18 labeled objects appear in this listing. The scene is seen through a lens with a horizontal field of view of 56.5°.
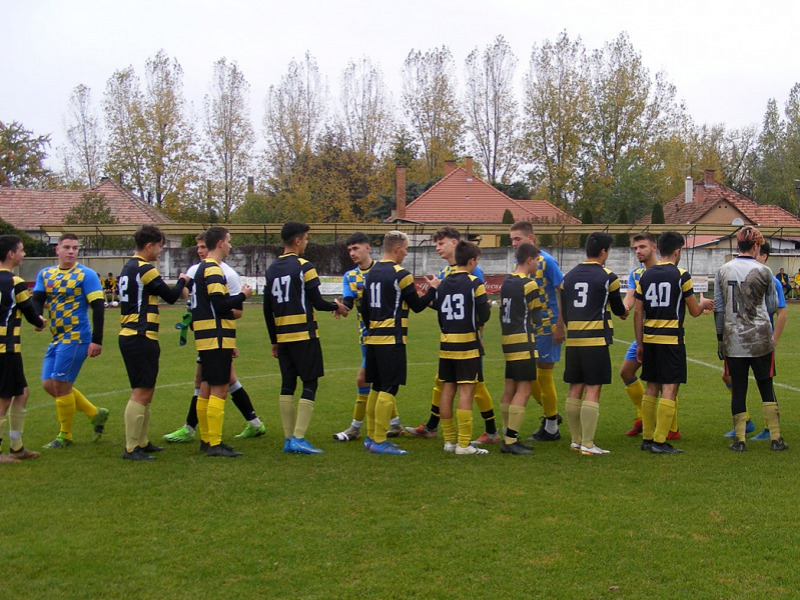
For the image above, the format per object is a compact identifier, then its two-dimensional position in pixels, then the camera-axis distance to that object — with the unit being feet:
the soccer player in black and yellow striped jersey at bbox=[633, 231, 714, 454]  23.76
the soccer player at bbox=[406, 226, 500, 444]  25.89
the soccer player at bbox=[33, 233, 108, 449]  25.05
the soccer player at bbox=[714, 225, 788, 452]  24.09
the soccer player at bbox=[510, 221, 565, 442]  26.43
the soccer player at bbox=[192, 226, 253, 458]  23.38
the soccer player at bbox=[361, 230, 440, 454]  24.16
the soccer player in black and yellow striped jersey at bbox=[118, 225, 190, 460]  23.38
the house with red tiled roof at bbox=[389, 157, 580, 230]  168.86
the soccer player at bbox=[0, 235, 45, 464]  23.32
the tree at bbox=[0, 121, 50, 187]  204.74
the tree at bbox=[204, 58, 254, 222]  172.96
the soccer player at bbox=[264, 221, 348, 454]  24.17
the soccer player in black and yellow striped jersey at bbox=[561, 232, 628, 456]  23.63
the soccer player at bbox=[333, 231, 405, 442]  26.68
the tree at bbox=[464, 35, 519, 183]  195.31
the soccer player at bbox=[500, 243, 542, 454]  23.77
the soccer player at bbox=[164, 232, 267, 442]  26.53
